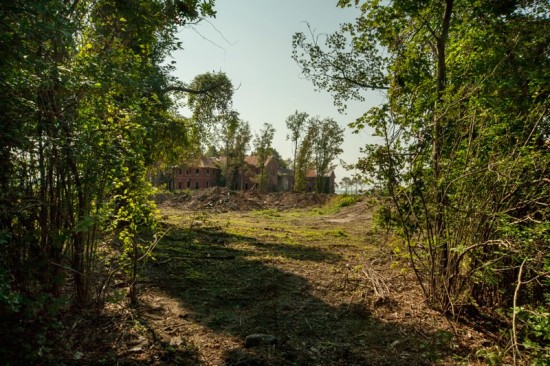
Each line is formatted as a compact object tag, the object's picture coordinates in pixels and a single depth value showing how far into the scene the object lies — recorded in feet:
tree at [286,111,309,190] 168.45
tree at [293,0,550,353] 14.65
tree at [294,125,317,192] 163.02
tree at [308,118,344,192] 165.99
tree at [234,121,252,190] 167.75
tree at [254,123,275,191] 169.89
